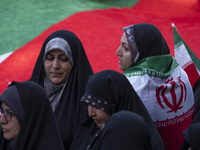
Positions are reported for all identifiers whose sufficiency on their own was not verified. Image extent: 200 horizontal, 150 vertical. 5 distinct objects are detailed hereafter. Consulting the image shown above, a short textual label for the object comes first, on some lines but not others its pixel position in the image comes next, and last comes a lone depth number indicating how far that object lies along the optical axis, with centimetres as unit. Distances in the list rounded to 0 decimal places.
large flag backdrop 1173
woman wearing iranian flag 642
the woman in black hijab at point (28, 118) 486
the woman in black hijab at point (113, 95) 539
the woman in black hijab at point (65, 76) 658
